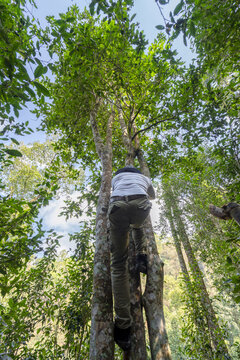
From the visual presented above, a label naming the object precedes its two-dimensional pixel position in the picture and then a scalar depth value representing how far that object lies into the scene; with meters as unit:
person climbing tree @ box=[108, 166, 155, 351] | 2.21
